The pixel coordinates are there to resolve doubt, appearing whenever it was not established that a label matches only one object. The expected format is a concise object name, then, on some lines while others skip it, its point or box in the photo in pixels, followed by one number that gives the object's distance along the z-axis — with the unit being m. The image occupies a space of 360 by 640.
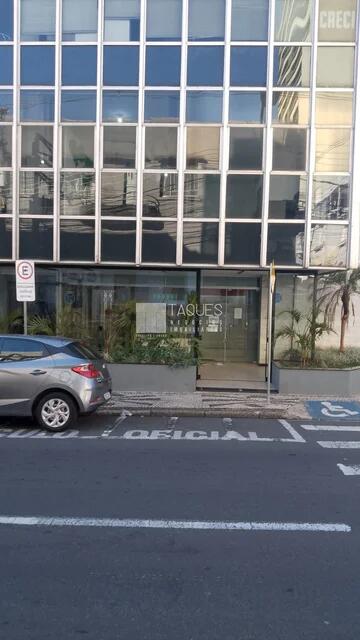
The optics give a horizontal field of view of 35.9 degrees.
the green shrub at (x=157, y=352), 13.14
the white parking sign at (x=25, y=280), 11.09
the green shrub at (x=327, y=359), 13.38
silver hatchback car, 8.84
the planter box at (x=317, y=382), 12.81
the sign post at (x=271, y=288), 11.05
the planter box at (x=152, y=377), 13.02
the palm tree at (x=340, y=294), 14.06
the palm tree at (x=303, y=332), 13.64
